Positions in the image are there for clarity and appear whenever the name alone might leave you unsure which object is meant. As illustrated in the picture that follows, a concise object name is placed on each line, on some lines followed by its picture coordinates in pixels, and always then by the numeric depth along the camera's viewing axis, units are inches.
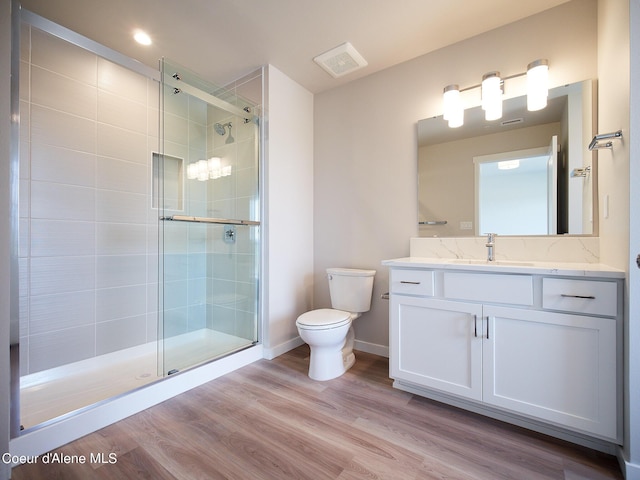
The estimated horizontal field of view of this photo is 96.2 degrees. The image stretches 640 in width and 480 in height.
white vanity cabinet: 50.4
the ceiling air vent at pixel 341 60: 86.9
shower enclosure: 75.0
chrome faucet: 73.9
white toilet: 78.1
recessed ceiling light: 80.7
